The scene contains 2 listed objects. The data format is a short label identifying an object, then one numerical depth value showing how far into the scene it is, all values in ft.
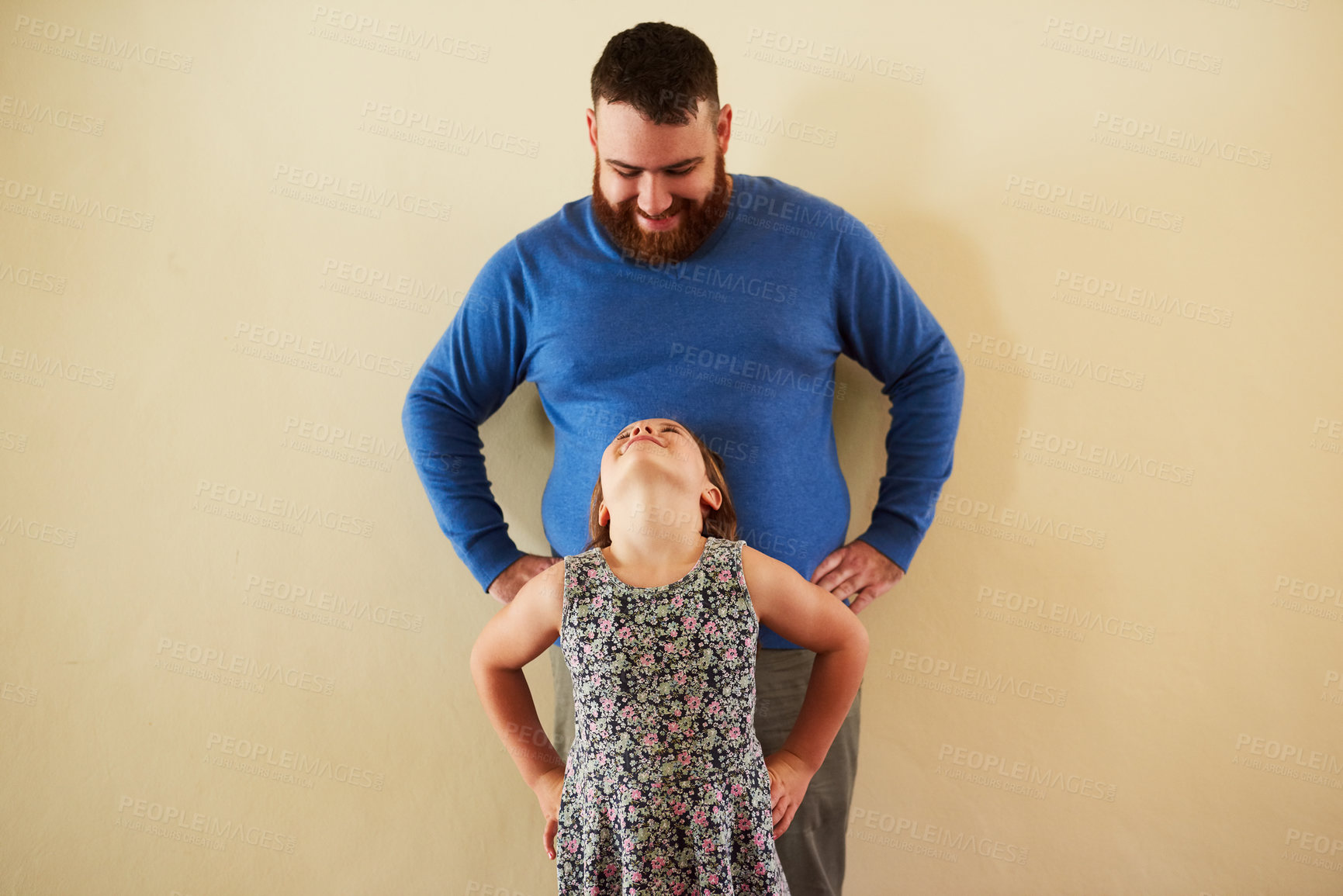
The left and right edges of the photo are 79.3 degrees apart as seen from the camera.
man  5.34
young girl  4.59
